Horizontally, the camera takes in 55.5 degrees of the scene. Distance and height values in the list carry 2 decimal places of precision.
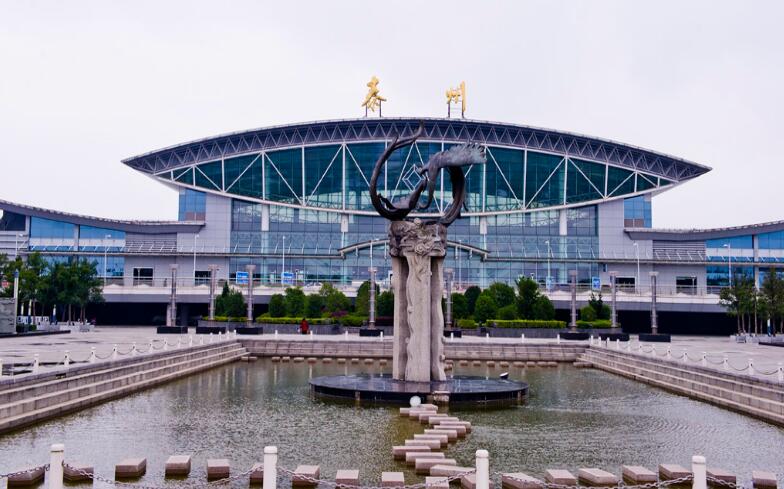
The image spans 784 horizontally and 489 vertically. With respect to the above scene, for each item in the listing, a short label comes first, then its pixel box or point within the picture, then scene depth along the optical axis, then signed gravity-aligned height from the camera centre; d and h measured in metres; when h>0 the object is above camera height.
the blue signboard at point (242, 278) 82.31 +2.38
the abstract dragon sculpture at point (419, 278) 25.03 +0.80
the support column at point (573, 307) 55.00 -0.32
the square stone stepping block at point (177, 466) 13.46 -3.03
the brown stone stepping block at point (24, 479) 12.66 -3.08
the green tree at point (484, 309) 57.00 -0.55
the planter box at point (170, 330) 53.72 -2.23
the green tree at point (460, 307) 59.81 -0.47
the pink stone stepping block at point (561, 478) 12.62 -2.98
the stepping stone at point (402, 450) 15.02 -3.00
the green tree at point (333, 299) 60.28 +0.11
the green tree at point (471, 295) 60.09 +0.54
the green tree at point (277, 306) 60.12 -0.49
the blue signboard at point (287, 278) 82.31 +2.42
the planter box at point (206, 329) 54.00 -2.17
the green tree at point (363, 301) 58.72 -0.03
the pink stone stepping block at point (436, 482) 12.20 -2.99
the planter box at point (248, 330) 52.50 -2.14
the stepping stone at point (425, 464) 13.96 -3.05
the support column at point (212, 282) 59.79 +1.39
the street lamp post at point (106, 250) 83.56 +5.43
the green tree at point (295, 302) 59.78 -0.16
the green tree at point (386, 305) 56.81 -0.31
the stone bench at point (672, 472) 13.30 -3.01
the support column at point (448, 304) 56.66 -0.19
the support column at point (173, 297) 59.81 +0.15
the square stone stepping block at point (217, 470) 13.20 -3.02
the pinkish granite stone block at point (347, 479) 12.52 -2.99
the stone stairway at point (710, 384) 21.12 -2.75
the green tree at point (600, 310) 60.22 -0.56
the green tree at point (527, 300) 56.16 +0.13
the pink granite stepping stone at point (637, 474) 12.91 -2.99
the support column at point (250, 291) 57.51 +0.67
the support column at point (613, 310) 56.67 -0.53
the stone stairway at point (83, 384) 17.89 -2.57
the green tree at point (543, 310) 56.03 -0.57
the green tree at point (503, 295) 59.41 +0.56
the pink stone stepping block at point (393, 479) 12.34 -2.96
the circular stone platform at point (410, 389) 22.70 -2.80
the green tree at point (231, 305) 61.25 -0.45
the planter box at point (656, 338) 51.53 -2.38
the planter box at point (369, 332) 50.12 -2.10
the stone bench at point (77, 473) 12.89 -3.04
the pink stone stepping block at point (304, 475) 12.60 -2.97
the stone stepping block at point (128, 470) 13.23 -3.04
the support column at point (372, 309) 53.96 -0.59
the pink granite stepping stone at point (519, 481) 12.65 -3.07
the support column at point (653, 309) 55.41 -0.46
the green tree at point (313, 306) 59.03 -0.46
